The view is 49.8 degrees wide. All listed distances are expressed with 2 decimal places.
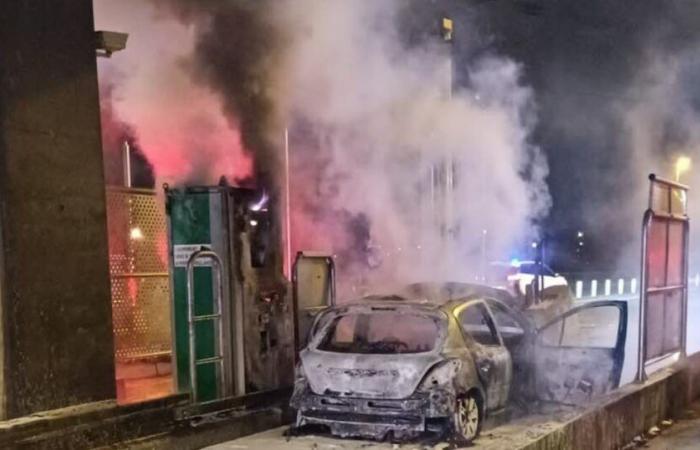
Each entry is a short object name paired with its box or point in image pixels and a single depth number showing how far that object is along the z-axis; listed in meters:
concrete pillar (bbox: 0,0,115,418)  6.10
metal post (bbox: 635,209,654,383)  8.53
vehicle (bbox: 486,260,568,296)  14.86
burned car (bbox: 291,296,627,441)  6.34
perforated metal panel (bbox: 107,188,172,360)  9.22
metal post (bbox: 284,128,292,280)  12.45
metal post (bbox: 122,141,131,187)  10.75
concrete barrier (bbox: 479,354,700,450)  6.16
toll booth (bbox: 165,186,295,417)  7.54
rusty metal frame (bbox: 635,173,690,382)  8.59
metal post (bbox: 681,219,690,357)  9.89
